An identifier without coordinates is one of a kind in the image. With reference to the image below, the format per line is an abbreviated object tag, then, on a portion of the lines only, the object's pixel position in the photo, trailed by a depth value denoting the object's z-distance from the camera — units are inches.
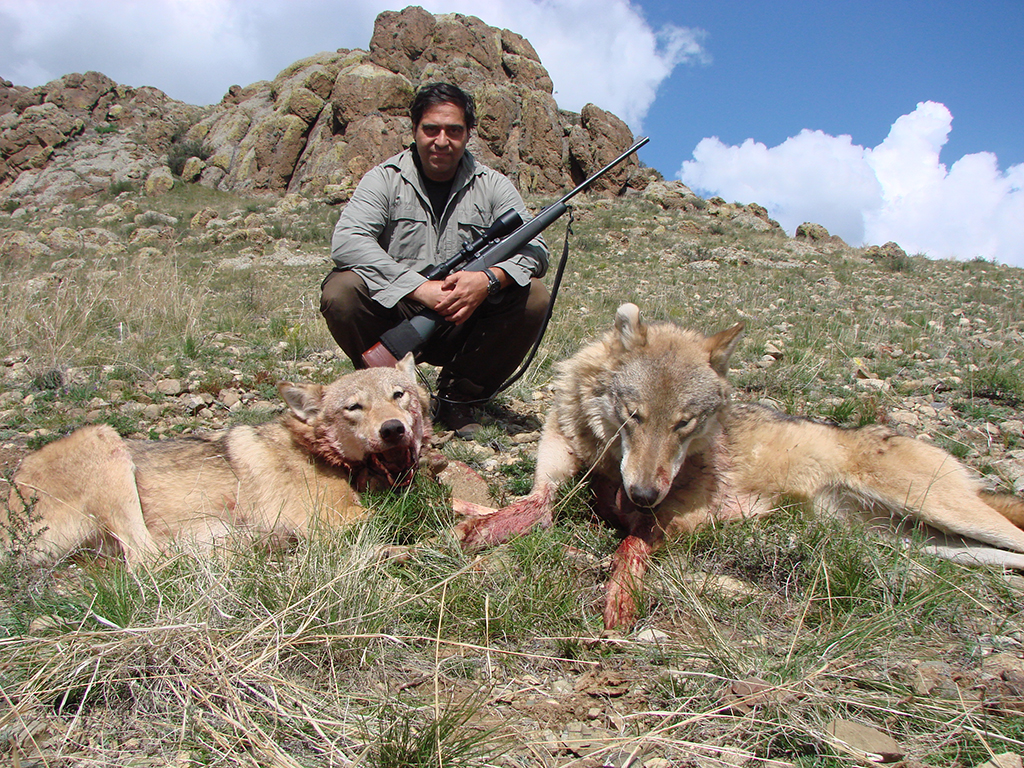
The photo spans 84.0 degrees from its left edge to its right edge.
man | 189.6
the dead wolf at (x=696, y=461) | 125.4
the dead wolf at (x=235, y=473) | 125.8
